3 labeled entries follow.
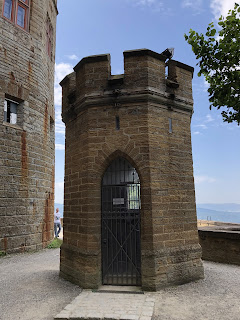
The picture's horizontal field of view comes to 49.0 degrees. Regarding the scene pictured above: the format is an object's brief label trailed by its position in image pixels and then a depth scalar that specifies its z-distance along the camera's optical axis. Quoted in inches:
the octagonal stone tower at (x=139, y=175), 202.8
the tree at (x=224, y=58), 192.9
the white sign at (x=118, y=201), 217.7
